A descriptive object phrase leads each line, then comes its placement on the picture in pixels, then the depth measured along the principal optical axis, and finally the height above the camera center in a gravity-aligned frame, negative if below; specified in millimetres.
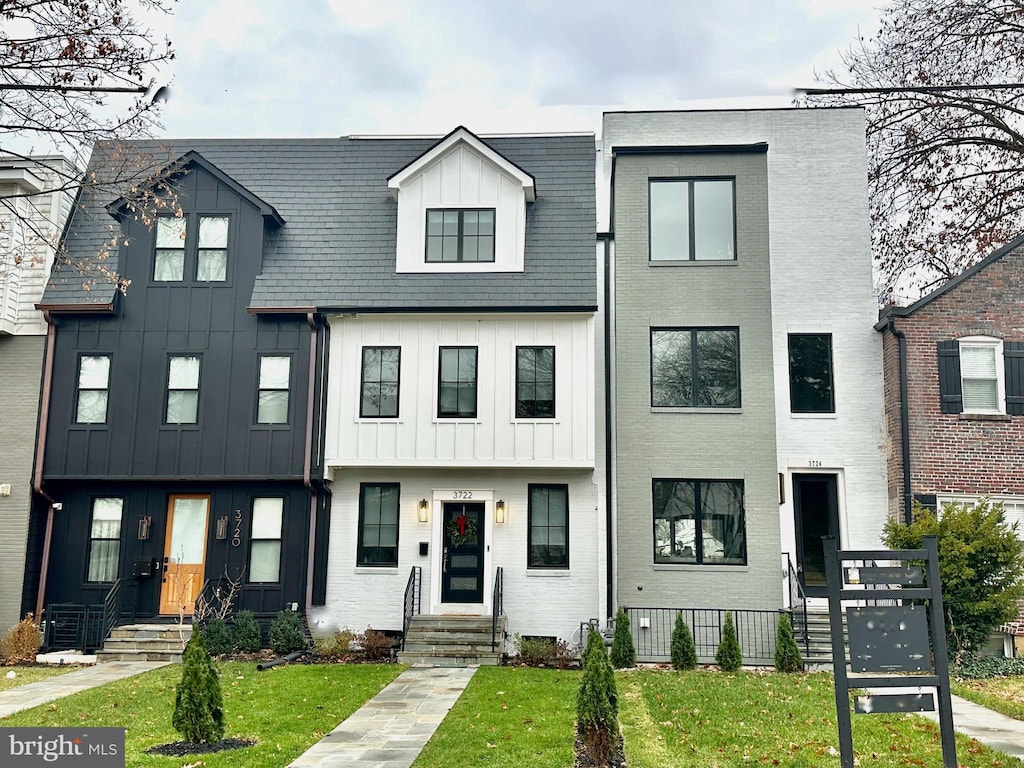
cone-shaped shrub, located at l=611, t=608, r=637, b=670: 14686 -1610
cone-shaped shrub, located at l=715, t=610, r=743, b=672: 14258 -1617
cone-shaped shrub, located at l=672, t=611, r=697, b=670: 14570 -1613
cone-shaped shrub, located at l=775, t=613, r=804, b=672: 14211 -1560
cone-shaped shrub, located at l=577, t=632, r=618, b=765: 8062 -1442
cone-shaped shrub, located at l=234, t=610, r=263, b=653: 15742 -1599
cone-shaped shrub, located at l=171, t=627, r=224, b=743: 8656 -1531
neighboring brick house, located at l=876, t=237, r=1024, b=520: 16422 +2907
